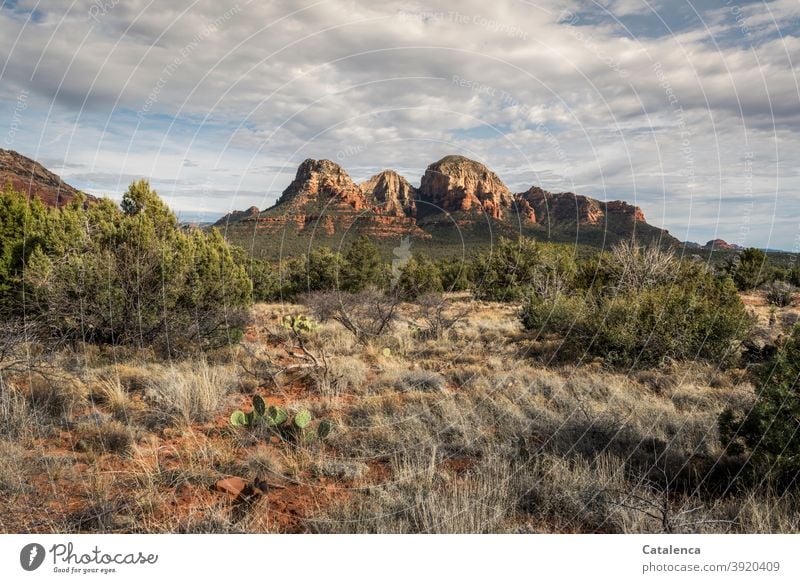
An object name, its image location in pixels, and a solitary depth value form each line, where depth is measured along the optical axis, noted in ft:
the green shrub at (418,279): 87.07
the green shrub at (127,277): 35.55
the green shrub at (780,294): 76.25
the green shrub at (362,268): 95.66
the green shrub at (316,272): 96.58
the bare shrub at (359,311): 46.86
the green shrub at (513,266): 87.04
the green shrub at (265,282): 95.35
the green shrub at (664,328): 34.60
